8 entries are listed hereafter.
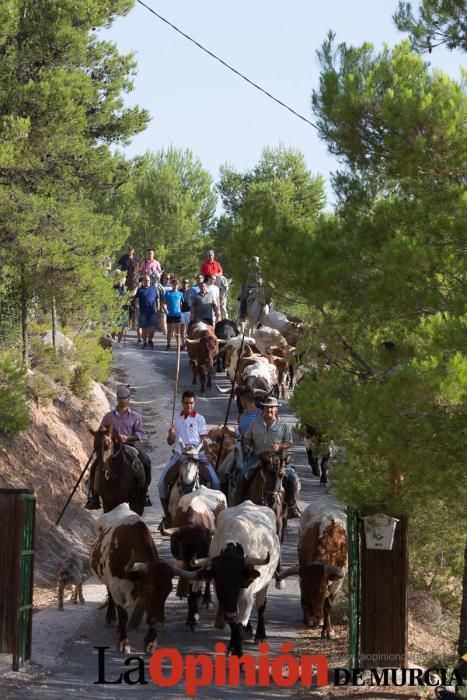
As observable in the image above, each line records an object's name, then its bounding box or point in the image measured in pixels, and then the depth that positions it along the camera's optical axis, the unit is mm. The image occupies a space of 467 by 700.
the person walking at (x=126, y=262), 45469
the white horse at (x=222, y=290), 40147
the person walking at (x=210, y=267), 39312
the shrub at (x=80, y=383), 31781
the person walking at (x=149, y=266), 42719
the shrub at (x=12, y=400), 21750
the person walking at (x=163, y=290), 42975
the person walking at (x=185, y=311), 39969
